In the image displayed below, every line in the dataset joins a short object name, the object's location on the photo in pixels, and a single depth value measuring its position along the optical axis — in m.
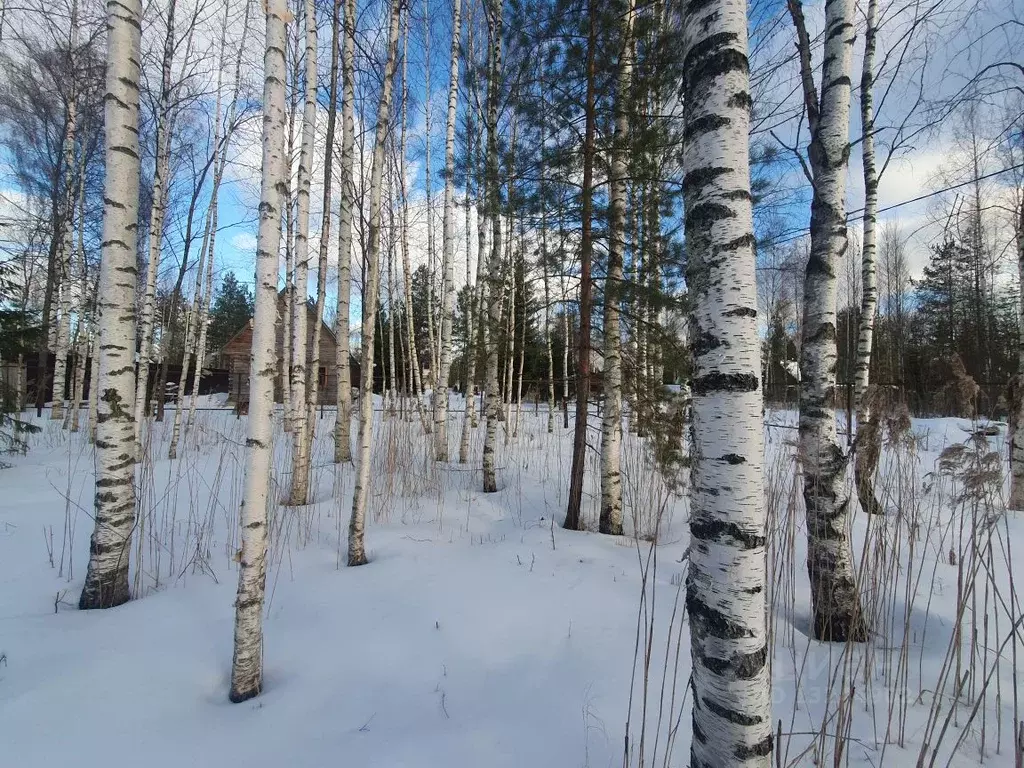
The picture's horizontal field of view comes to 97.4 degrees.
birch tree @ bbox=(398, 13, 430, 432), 9.36
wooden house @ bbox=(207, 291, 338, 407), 19.59
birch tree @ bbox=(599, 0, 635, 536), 4.20
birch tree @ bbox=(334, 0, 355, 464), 4.86
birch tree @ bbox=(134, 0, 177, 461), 7.29
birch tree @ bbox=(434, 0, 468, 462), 6.14
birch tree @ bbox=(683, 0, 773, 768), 1.12
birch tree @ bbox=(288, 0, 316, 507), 4.92
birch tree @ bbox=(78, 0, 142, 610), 2.73
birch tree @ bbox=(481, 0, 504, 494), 4.76
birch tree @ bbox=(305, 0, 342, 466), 5.35
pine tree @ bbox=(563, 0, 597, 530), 4.18
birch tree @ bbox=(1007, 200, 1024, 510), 5.09
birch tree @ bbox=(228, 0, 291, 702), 2.03
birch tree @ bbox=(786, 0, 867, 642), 2.53
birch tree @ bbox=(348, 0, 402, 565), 3.22
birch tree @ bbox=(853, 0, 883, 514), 5.40
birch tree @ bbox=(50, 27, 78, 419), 9.14
